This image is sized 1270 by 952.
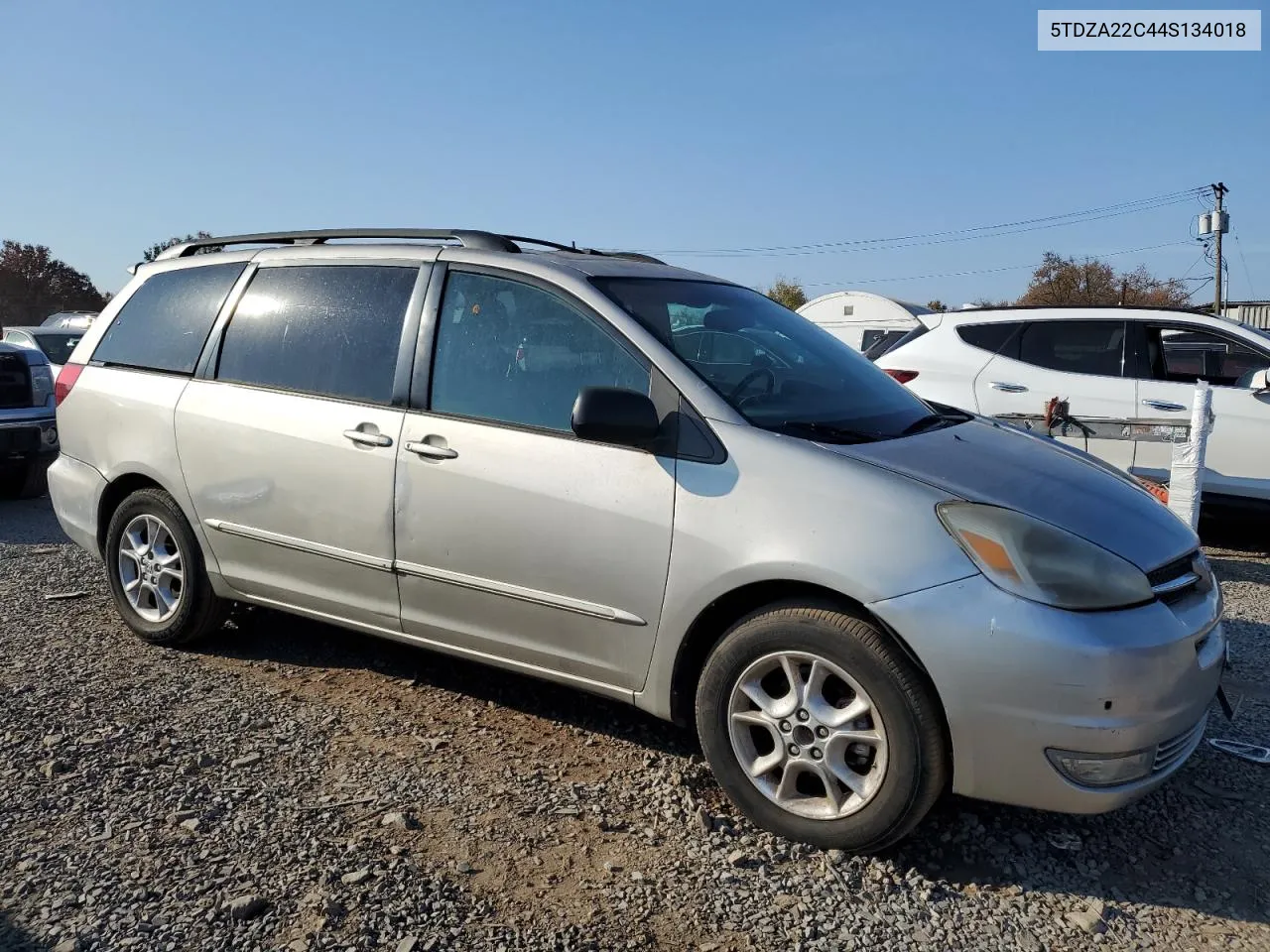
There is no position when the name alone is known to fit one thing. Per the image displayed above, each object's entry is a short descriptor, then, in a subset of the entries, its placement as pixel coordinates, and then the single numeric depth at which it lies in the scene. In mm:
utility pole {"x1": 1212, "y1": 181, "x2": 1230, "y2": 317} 40969
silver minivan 2770
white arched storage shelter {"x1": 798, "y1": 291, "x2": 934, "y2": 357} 17312
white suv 7090
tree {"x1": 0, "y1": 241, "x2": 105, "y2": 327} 48656
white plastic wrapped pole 6020
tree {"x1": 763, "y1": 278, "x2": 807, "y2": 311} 60031
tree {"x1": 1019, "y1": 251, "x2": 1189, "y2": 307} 49438
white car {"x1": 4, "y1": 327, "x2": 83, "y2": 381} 12594
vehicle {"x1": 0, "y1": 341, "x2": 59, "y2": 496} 8727
